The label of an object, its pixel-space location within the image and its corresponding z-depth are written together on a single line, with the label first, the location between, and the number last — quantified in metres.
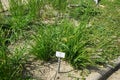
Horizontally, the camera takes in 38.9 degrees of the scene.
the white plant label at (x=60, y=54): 2.01
